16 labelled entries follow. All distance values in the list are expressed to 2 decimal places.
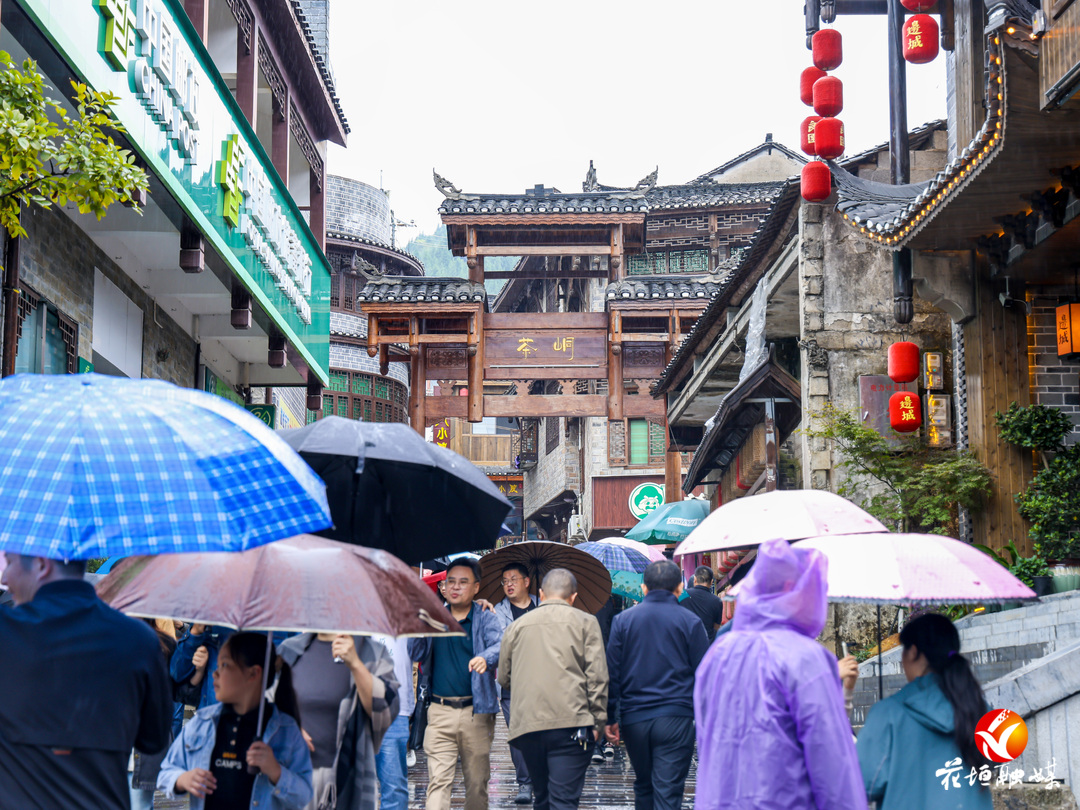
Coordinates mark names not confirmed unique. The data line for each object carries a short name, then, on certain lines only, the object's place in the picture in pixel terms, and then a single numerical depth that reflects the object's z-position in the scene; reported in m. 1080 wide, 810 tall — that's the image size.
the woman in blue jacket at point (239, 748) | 4.91
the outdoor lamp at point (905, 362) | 14.54
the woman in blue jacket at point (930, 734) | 4.71
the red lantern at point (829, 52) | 16.83
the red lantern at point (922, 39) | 14.80
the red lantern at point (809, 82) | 16.94
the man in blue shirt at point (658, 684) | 7.71
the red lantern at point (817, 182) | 15.18
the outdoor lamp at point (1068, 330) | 12.29
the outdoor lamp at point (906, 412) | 14.48
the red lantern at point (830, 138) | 16.12
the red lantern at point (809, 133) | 16.38
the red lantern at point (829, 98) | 16.56
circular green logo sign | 32.53
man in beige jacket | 7.48
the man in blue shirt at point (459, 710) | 7.86
